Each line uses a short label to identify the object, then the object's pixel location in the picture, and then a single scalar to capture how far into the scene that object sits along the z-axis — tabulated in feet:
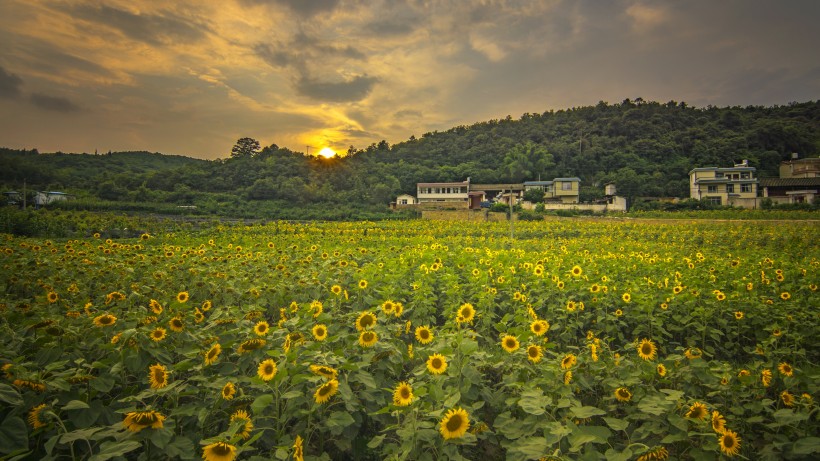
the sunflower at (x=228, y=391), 5.95
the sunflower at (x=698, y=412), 6.28
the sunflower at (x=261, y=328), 7.59
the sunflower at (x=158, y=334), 6.86
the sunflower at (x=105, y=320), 7.13
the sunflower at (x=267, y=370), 6.11
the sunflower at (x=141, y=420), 4.80
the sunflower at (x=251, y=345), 6.76
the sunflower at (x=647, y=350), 8.83
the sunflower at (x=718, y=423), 5.92
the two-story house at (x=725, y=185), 131.54
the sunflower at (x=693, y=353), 8.45
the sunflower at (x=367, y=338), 7.49
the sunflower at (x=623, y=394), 7.23
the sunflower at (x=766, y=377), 7.94
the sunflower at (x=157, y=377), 5.86
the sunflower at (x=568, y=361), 7.22
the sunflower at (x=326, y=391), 5.75
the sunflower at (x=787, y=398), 6.96
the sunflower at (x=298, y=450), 4.83
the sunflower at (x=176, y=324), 7.14
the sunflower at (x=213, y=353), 6.57
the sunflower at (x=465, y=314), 8.87
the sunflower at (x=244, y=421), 5.09
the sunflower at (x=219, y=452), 4.71
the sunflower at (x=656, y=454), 5.42
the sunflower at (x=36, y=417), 4.91
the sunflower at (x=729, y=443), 5.60
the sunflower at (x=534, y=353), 7.57
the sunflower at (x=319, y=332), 7.66
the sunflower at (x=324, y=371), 5.88
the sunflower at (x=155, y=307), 8.34
